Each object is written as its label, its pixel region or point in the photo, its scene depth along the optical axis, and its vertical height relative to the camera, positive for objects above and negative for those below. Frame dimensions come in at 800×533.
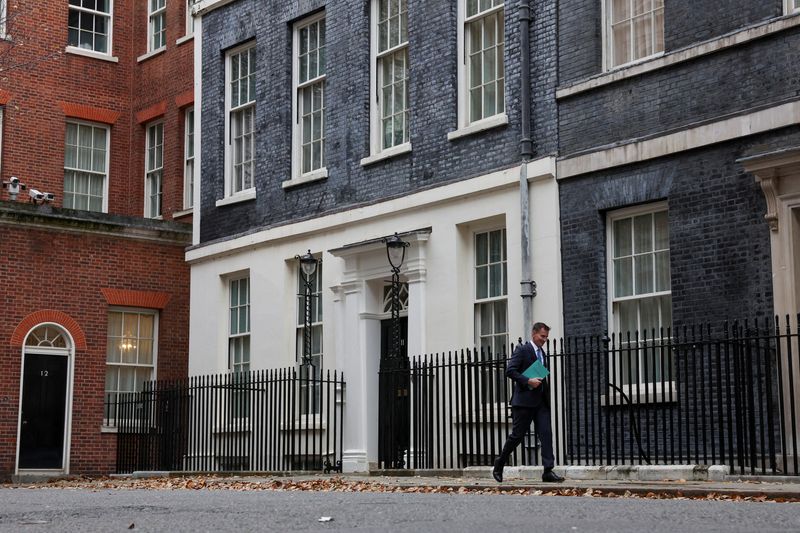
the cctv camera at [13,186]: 25.23 +4.80
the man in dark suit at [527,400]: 13.51 +0.31
